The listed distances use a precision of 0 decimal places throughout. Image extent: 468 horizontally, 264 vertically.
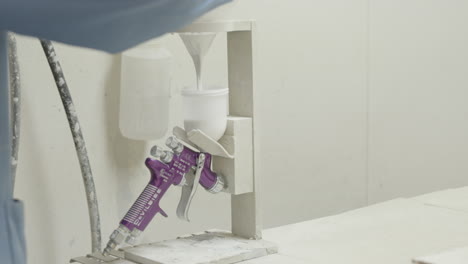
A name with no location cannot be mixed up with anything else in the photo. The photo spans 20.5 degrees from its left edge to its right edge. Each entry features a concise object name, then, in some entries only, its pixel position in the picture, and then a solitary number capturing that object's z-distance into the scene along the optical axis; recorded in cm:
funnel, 215
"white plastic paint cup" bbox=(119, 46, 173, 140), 231
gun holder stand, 214
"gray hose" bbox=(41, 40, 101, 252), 218
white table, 215
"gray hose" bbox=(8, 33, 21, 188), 215
